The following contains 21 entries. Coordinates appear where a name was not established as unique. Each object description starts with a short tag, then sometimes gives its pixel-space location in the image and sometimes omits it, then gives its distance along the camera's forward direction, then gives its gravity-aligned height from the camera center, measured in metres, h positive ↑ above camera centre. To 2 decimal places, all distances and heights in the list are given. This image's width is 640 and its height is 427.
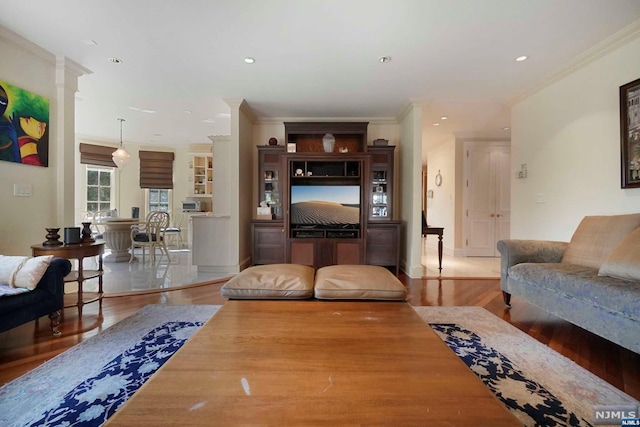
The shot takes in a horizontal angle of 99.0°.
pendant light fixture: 5.46 +1.15
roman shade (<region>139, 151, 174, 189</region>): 6.96 +1.15
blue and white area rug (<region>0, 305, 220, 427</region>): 1.29 -0.95
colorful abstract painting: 2.52 +0.86
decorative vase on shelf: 4.65 +1.22
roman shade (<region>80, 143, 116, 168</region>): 6.16 +1.36
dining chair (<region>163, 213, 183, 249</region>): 6.71 -0.55
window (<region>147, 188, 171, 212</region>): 7.09 +0.38
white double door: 5.88 +0.44
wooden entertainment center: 4.46 +0.23
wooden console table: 4.27 -0.29
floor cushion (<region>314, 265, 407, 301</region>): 1.77 -0.48
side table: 2.36 -0.37
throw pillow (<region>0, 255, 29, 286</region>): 1.97 -0.39
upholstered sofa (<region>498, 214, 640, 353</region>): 1.71 -0.48
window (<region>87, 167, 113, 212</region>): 6.43 +0.61
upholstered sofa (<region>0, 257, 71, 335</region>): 1.82 -0.62
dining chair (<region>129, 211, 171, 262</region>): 4.90 -0.39
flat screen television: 4.70 +0.15
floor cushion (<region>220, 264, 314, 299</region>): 1.79 -0.48
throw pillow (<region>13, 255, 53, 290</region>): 1.97 -0.43
